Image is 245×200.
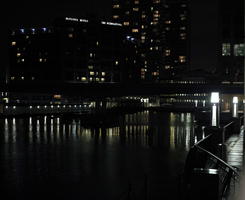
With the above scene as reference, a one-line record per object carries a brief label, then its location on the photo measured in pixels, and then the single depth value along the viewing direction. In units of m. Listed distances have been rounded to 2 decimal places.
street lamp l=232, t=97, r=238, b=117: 35.47
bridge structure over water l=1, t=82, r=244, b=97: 59.31
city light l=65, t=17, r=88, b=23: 151.91
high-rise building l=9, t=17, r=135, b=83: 149.25
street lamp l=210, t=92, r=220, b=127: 22.81
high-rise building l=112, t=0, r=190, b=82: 181.88
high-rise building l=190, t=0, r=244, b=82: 87.81
